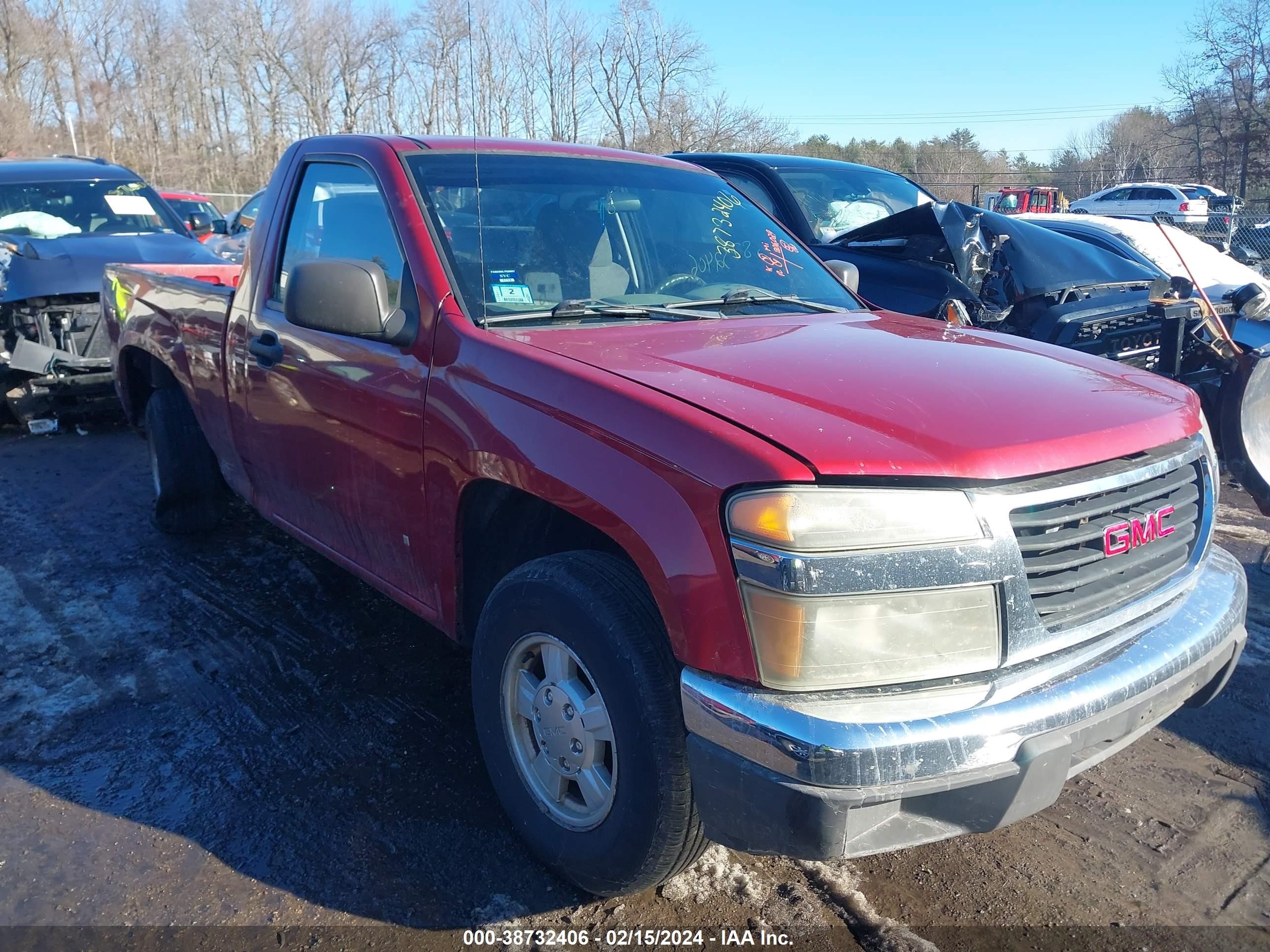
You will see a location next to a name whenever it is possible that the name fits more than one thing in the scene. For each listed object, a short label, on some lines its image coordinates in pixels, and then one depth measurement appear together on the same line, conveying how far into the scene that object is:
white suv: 24.39
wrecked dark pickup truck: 4.33
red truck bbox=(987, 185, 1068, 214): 23.11
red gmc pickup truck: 1.91
